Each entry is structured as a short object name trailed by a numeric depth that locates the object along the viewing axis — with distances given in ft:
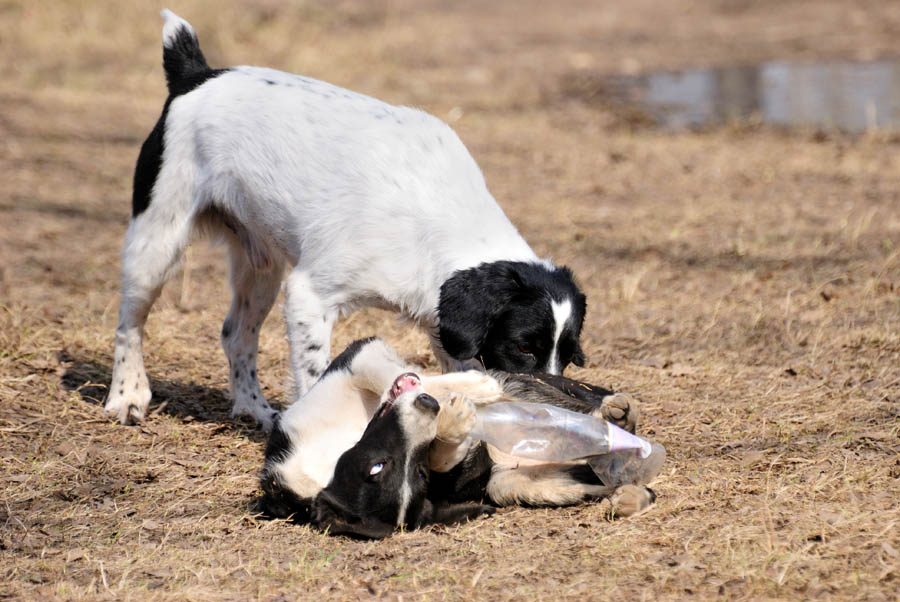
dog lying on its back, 24.73
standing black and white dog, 28.02
